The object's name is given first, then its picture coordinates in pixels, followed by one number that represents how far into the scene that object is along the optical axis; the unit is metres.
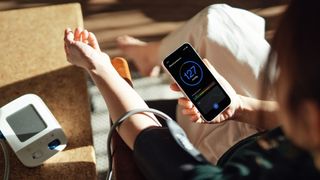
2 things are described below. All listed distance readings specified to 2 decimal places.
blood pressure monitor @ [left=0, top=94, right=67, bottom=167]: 0.82
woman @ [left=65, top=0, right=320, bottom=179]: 0.56
